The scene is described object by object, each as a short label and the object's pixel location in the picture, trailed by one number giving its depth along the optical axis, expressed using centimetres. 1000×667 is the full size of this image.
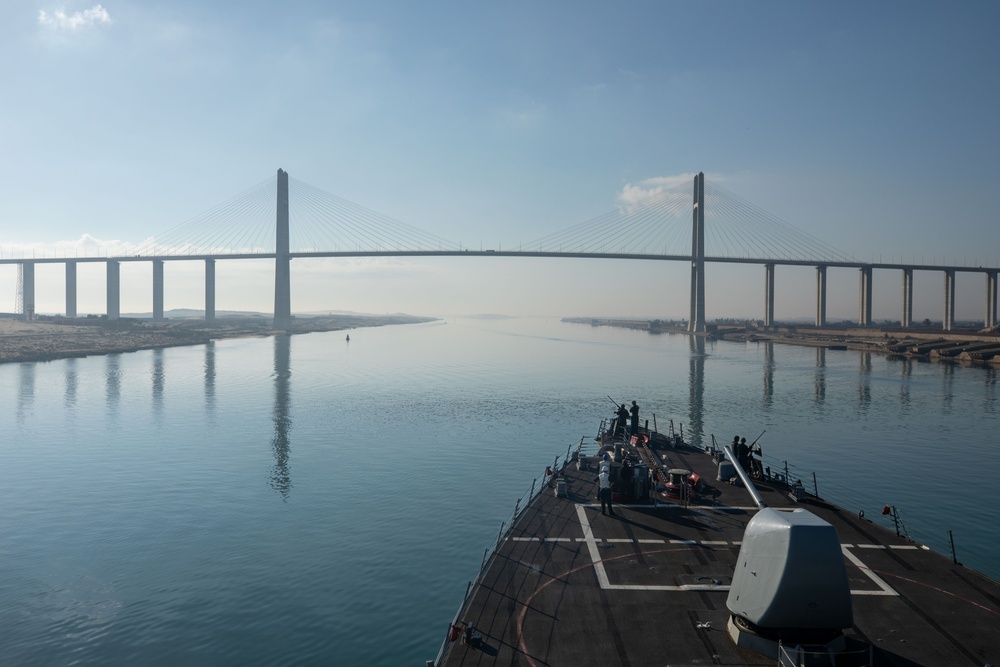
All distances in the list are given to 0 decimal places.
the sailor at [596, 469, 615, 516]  2011
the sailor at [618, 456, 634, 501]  2138
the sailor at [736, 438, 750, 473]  2477
